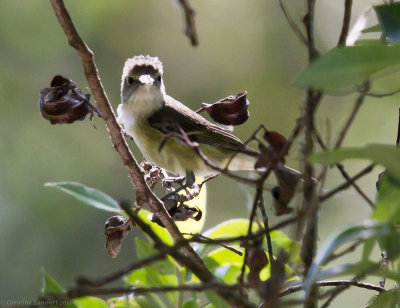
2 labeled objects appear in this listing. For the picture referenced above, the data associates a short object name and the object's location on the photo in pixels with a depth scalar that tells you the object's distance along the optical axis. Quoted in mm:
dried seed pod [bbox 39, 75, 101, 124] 3527
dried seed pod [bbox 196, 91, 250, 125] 3574
